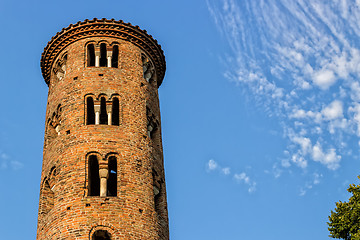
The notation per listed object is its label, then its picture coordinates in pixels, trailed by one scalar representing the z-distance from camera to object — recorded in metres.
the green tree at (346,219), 26.19
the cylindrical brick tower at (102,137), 23.17
